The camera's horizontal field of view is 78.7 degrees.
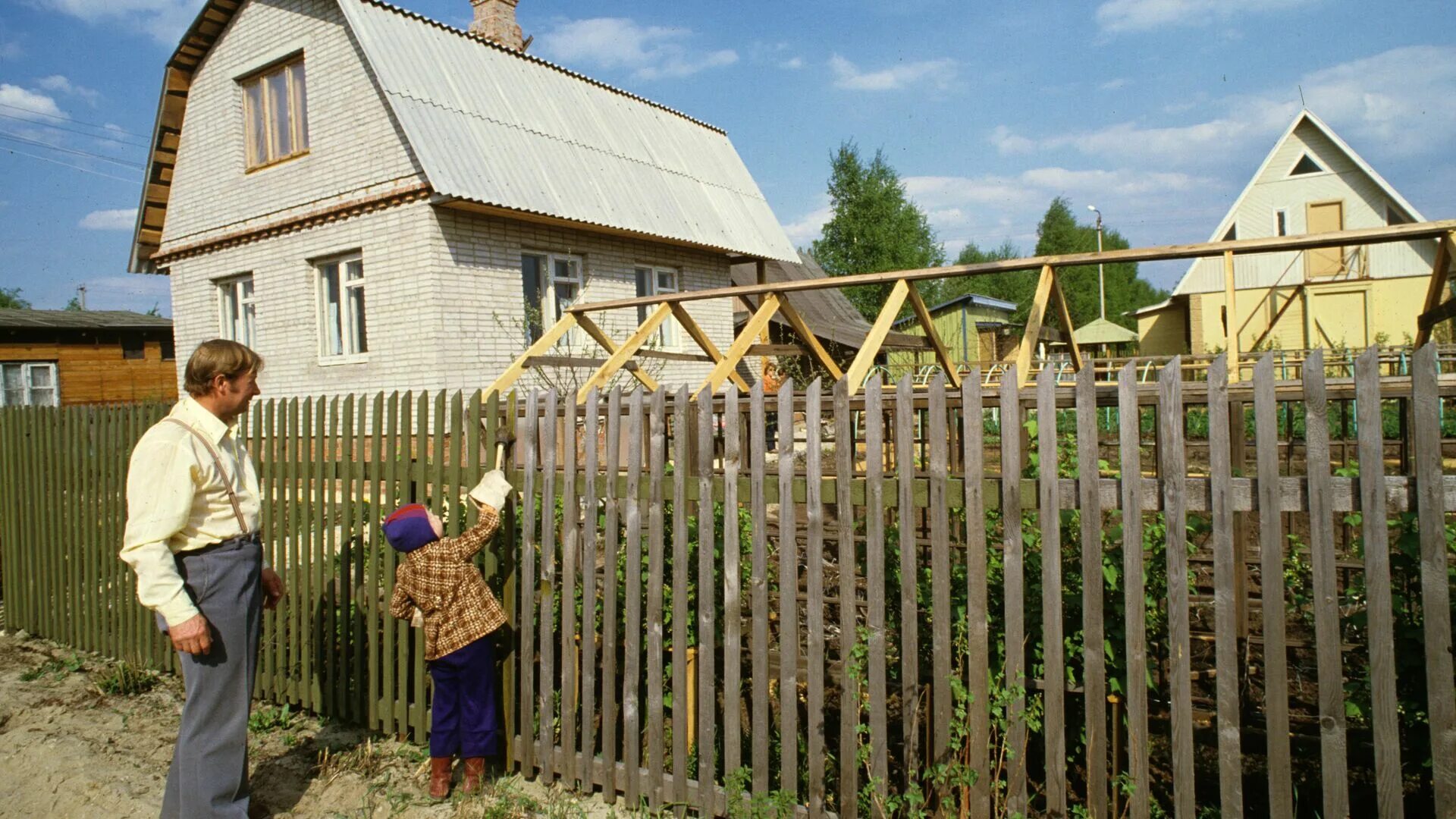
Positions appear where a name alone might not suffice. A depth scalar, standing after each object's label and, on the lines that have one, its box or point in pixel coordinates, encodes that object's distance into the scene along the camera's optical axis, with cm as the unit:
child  350
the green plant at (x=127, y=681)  517
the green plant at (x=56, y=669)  550
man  296
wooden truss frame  393
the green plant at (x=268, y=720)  456
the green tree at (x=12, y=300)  7644
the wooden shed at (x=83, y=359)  2358
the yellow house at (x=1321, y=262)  2614
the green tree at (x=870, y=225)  3719
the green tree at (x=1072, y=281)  5719
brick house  1128
